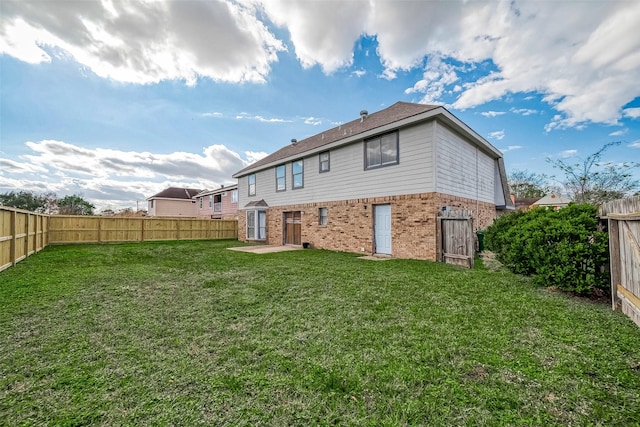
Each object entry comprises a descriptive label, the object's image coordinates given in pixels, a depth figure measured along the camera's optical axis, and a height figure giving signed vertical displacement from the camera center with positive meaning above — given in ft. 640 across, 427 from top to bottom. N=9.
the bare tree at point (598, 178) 43.57 +7.50
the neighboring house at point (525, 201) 107.14 +8.28
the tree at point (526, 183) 96.17 +14.16
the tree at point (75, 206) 93.61 +7.44
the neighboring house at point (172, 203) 103.96 +8.61
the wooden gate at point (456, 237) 24.82 -1.64
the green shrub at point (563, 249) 14.34 -1.80
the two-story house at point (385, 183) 28.25 +5.35
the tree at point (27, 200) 84.43 +8.55
